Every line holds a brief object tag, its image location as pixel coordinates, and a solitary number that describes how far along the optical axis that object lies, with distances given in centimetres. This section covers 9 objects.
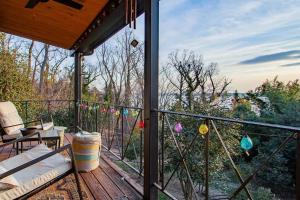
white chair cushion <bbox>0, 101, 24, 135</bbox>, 260
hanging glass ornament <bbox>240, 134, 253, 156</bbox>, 93
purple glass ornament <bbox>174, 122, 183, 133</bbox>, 150
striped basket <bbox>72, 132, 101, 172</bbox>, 209
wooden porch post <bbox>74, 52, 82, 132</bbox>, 389
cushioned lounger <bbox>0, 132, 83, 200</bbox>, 115
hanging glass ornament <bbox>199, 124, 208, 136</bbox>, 116
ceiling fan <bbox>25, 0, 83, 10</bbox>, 173
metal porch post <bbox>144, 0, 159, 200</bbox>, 149
